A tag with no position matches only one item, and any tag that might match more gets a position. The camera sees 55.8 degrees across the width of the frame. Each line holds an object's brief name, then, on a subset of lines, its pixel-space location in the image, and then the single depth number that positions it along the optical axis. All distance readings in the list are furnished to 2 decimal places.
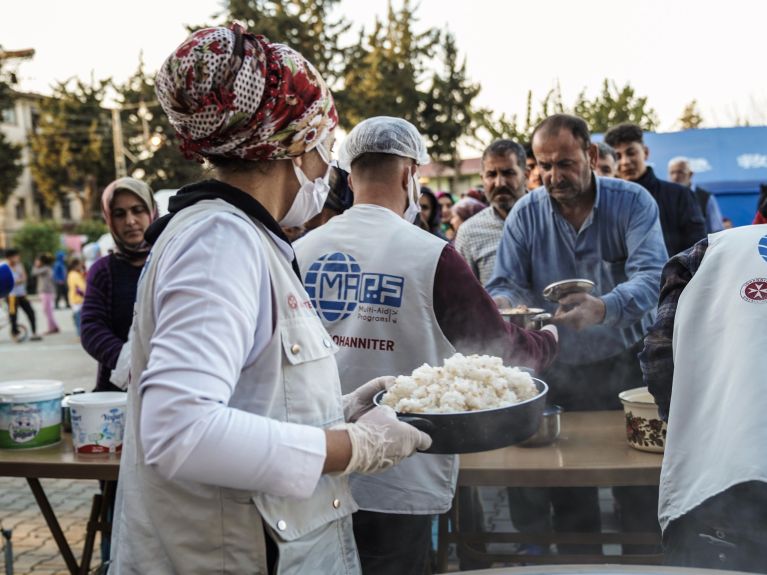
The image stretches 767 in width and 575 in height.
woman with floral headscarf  1.13
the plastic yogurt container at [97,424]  2.58
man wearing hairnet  2.20
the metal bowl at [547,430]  2.50
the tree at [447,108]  25.64
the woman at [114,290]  3.63
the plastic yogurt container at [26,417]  2.69
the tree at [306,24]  24.38
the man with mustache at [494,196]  4.69
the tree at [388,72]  23.45
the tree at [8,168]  39.62
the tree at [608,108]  13.43
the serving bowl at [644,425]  2.33
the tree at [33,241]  38.22
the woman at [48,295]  16.34
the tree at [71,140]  43.81
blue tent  11.17
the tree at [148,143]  34.34
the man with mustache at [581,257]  3.39
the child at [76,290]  12.09
